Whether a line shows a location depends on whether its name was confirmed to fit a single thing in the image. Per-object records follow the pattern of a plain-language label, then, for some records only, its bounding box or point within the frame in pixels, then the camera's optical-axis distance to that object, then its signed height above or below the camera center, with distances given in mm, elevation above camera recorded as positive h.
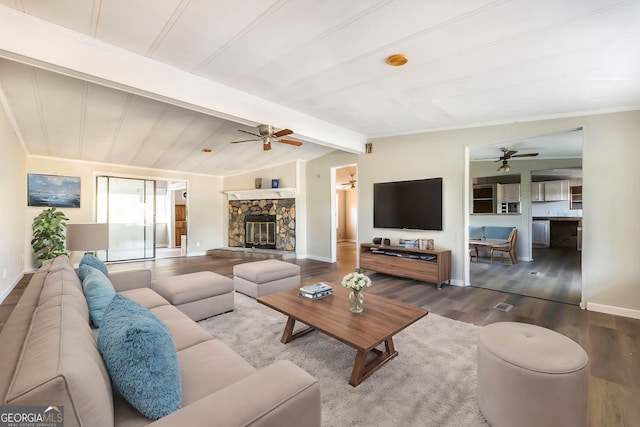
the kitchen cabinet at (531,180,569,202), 8266 +642
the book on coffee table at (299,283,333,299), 2635 -737
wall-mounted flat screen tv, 4754 +154
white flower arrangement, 2244 -552
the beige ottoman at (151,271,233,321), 2867 -835
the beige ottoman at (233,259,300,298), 3648 -856
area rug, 1671 -1172
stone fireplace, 7367 -286
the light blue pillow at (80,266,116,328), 1684 -511
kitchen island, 8094 -553
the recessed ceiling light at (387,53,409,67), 2449 +1357
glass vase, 2297 -738
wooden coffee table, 1914 -805
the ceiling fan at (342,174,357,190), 8548 +1026
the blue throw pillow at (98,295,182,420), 996 -556
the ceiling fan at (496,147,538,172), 5422 +1118
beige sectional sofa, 762 -548
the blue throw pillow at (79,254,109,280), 2490 -430
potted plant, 5059 -372
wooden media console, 4375 -815
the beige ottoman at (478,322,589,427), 1402 -869
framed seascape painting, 5477 +481
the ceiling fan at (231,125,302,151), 3687 +1064
